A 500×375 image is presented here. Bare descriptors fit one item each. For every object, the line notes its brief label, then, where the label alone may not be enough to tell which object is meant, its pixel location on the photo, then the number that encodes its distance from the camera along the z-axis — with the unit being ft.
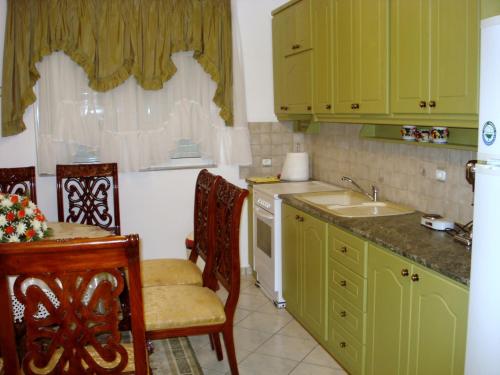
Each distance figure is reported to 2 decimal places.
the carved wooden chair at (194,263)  10.64
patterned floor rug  10.47
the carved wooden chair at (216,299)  8.74
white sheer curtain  13.85
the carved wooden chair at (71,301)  5.52
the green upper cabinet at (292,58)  12.94
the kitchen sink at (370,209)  10.41
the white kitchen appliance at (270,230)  13.07
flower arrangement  8.07
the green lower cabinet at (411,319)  6.91
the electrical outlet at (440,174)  9.65
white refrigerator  5.53
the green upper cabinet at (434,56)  7.52
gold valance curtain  13.30
